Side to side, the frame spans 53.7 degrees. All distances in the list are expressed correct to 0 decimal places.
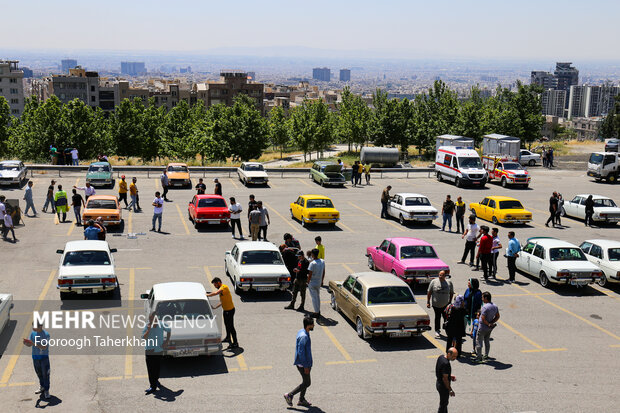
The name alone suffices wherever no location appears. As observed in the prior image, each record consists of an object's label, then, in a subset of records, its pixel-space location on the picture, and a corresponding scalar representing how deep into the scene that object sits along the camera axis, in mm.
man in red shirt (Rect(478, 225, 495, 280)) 20562
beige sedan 14328
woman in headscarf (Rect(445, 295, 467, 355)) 13562
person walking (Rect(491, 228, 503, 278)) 20641
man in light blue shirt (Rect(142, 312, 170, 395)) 11555
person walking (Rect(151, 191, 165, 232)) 26422
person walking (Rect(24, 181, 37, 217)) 28688
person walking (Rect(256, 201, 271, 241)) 24812
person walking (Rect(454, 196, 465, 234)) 28094
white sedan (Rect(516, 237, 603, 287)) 19406
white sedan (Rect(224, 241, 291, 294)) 17578
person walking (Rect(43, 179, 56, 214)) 29766
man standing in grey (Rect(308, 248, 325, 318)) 15914
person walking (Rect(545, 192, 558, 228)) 29453
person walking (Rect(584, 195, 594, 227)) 30516
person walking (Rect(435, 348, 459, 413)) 10219
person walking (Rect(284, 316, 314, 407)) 11133
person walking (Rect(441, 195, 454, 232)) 27953
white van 41406
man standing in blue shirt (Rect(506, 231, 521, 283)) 20625
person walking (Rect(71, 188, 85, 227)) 27688
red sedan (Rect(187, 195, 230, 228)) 27383
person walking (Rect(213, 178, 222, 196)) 31130
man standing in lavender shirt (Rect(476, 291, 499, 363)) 13508
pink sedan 18828
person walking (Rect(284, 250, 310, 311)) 16750
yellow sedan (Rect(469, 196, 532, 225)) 29906
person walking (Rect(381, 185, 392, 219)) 30906
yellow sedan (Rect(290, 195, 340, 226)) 28438
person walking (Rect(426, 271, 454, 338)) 15094
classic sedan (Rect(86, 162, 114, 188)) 37844
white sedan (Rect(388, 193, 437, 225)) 29312
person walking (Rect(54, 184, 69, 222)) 27938
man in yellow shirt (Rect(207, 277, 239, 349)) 13805
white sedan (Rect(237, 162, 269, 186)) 40062
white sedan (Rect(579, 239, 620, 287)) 20125
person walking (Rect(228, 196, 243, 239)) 25594
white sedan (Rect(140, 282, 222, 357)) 12617
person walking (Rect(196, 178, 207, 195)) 31328
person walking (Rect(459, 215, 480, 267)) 22297
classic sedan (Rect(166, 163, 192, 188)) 38625
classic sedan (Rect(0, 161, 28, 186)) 35781
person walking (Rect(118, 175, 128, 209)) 30922
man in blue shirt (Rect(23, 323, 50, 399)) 11164
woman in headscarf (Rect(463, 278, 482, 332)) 14805
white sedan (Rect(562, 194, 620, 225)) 30500
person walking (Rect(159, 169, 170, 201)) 33488
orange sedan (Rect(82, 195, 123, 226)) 26531
